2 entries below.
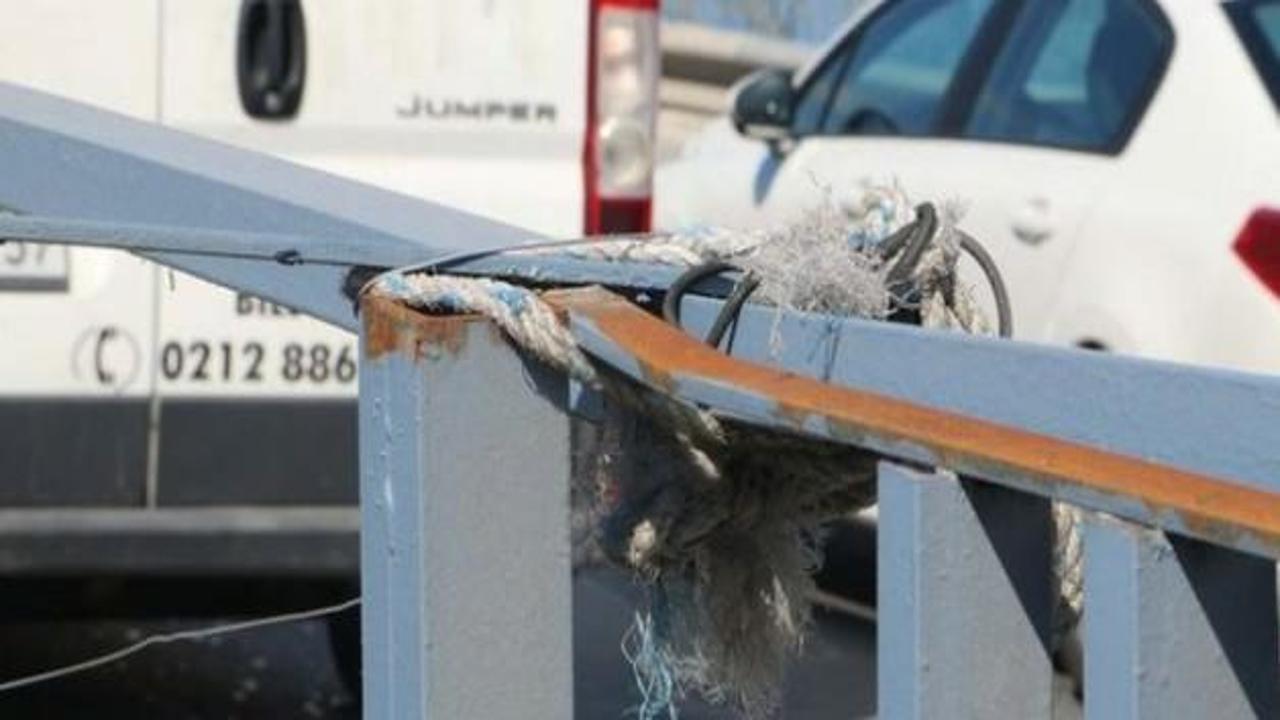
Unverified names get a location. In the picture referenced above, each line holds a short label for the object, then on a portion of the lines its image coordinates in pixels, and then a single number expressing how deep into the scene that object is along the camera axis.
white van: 10.52
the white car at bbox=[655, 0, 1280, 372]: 11.77
